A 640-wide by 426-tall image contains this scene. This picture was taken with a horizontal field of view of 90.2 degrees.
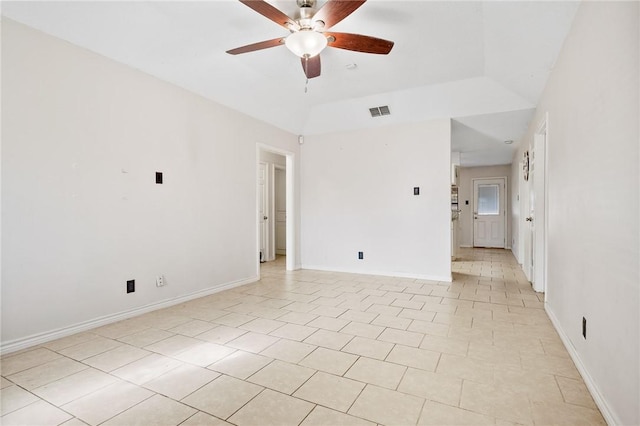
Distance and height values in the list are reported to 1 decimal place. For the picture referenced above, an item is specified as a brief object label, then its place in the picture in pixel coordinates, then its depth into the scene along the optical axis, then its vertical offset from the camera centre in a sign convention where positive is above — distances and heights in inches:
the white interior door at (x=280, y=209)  286.0 -1.4
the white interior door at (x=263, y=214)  254.7 -5.1
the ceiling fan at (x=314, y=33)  83.7 +52.1
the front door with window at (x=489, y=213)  344.2 -8.9
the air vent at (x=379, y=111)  184.6 +56.1
